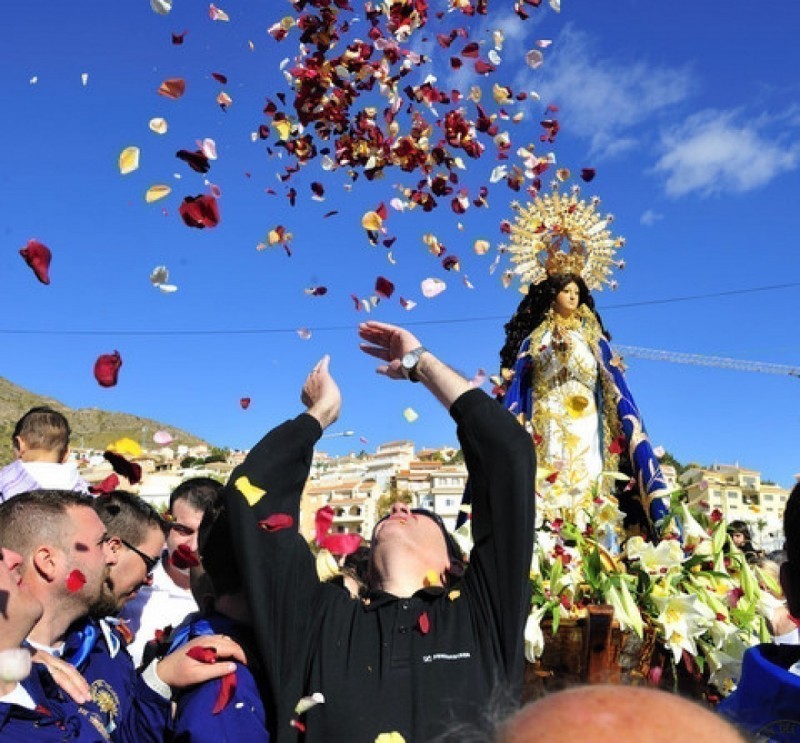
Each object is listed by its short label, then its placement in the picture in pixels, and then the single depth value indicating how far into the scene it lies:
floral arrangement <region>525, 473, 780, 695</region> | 2.93
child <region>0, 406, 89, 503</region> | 4.94
